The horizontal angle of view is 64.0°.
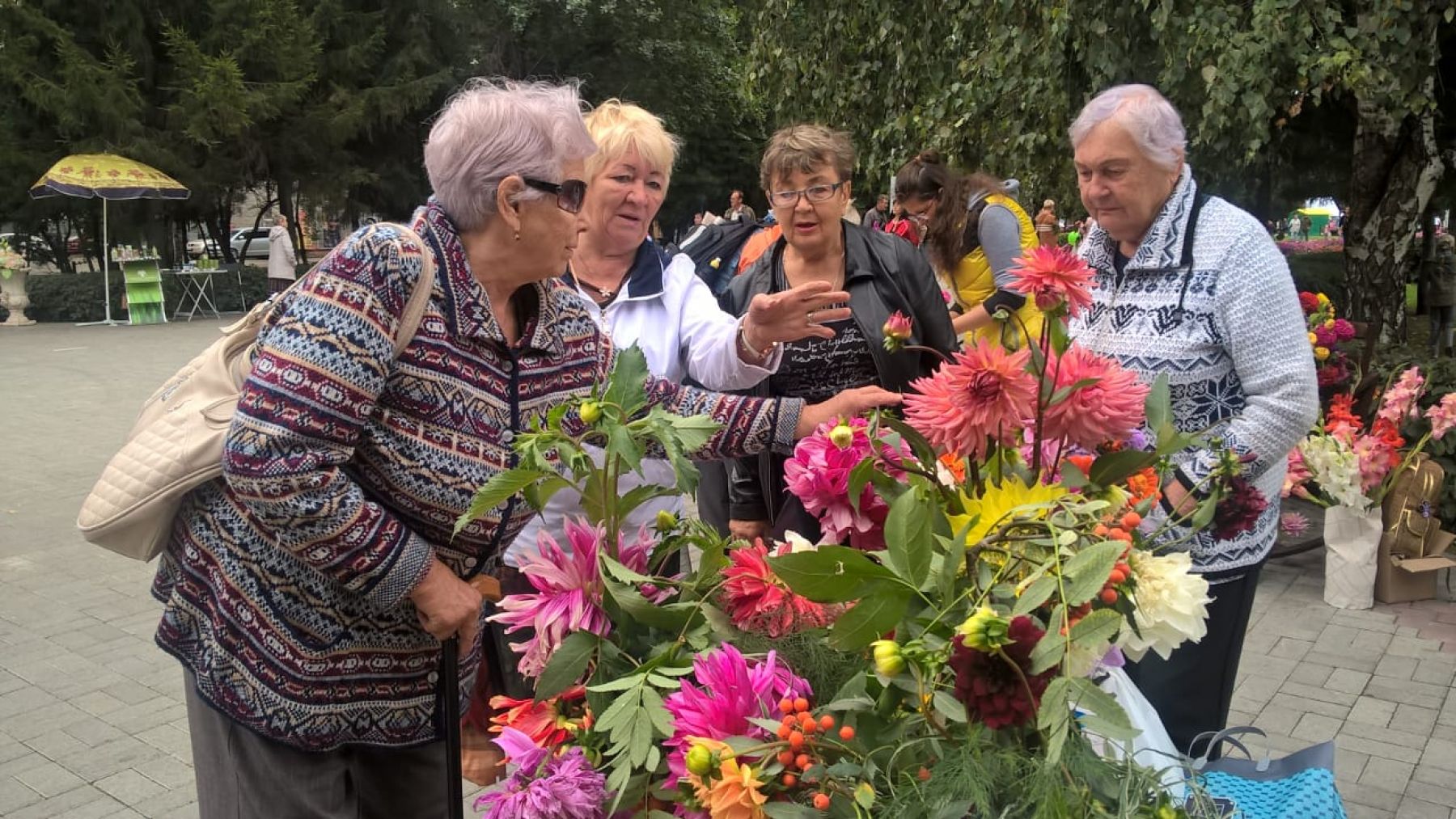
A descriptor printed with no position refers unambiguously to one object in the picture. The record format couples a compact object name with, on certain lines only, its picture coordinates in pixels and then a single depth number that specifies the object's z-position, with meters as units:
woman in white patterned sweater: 2.21
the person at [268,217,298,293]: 16.94
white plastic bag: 1.16
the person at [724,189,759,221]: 17.77
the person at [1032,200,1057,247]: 8.31
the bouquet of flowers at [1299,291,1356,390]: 5.07
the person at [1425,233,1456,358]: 12.65
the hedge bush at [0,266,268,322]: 17.56
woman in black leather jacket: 2.79
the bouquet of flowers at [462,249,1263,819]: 1.05
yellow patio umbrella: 15.84
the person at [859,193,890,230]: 11.97
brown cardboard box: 4.83
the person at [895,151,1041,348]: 4.95
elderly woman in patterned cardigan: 1.59
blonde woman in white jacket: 2.53
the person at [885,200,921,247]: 7.53
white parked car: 31.36
